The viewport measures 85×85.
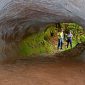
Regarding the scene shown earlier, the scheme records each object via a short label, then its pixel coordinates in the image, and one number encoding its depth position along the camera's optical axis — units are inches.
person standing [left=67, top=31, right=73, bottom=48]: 734.5
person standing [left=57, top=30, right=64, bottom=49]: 704.7
